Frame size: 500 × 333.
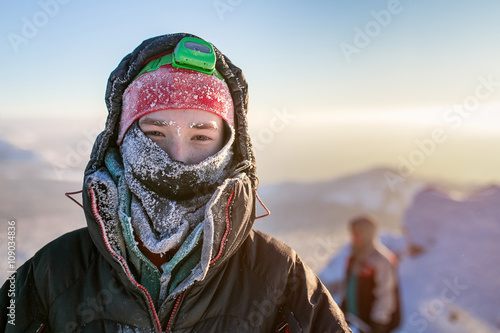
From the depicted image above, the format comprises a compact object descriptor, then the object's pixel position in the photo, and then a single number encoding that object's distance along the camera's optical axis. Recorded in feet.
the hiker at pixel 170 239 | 2.79
